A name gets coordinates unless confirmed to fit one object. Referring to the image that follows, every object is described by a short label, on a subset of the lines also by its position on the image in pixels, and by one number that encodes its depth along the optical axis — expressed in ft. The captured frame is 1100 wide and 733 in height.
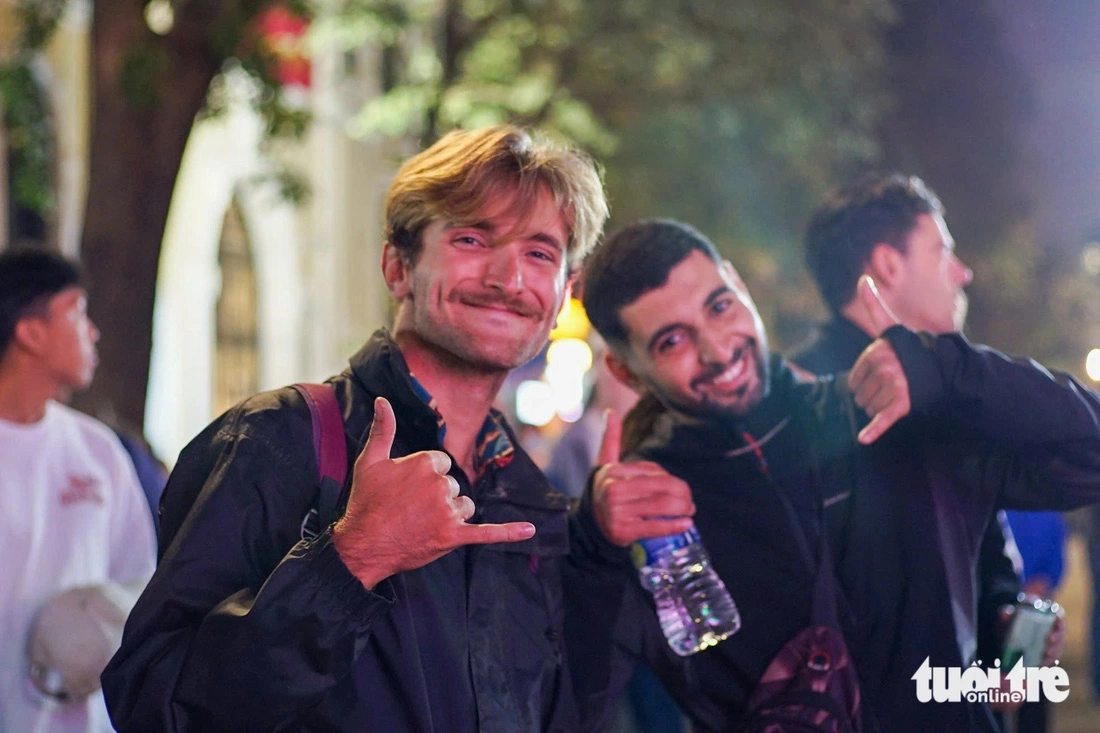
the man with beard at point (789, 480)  9.82
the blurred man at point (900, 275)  12.14
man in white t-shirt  12.37
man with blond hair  7.47
